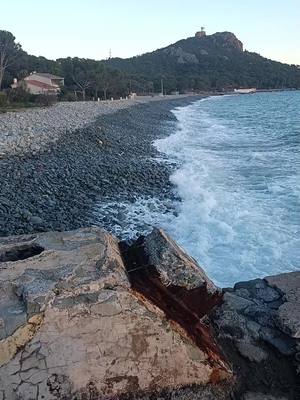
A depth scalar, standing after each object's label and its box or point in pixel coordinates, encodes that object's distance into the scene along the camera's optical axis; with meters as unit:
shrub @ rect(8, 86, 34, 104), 33.81
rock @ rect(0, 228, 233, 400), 3.00
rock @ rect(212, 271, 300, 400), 3.42
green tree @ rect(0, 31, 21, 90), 45.78
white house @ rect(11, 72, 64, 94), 48.48
